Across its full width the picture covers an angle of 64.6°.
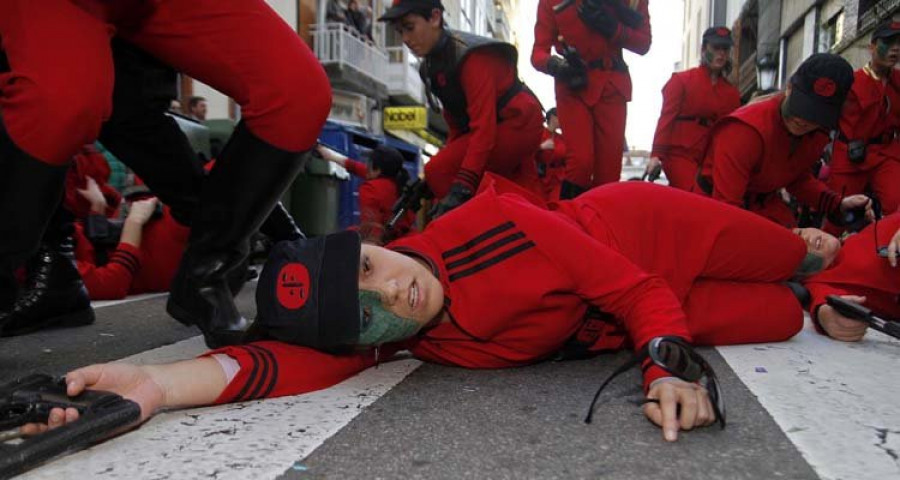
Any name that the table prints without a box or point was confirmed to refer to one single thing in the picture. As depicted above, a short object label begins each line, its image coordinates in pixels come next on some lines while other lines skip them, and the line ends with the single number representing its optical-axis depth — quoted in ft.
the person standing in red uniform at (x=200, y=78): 4.73
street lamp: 37.91
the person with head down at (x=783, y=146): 9.84
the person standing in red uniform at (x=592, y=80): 14.38
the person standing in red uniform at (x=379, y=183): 21.84
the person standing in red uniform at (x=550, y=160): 26.91
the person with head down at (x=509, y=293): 5.16
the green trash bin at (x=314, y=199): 25.66
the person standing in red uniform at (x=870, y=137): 14.77
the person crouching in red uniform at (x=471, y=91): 13.48
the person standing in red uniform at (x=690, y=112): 17.80
